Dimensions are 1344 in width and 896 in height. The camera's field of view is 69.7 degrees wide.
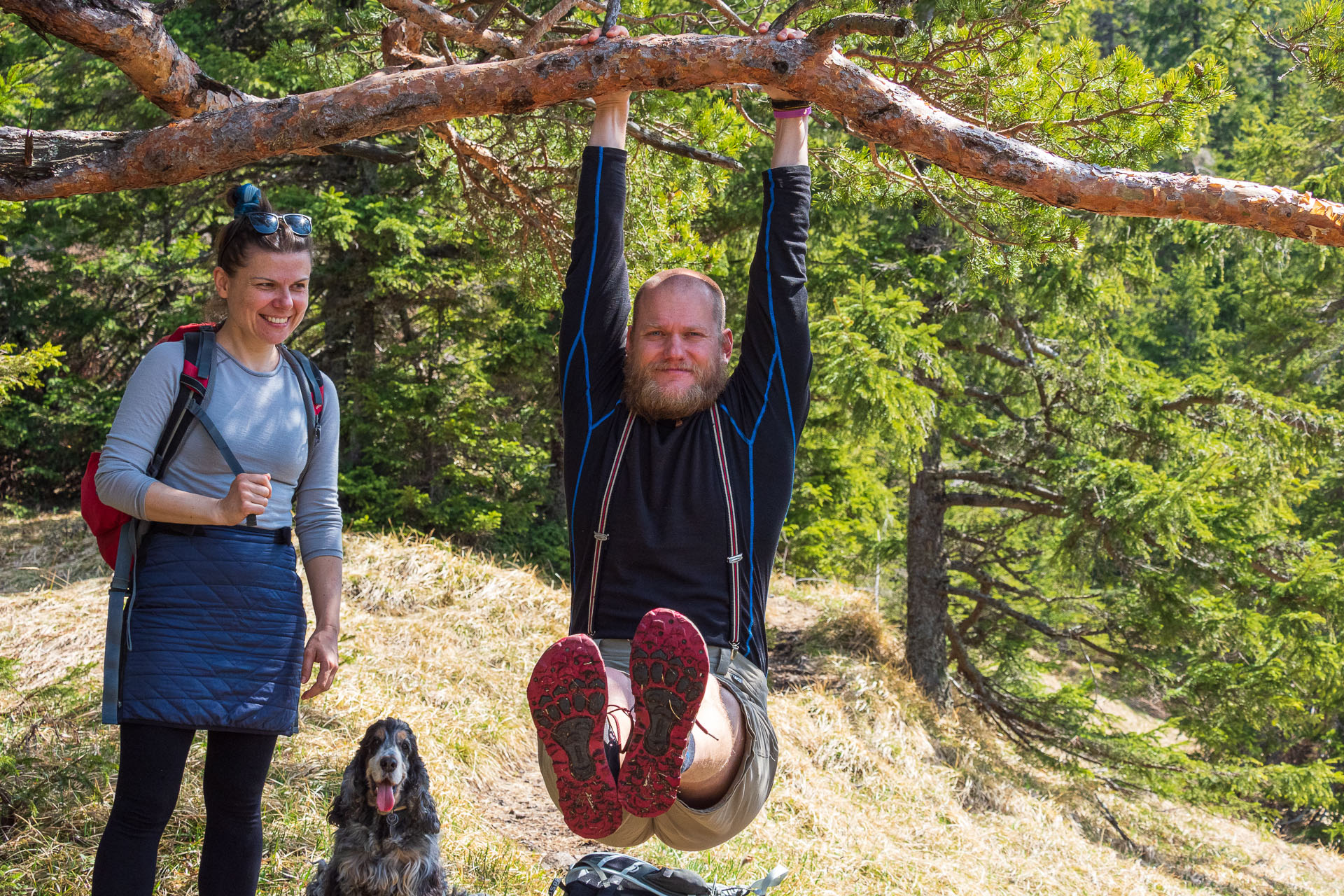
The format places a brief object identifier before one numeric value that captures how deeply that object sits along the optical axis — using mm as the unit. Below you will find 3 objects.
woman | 2279
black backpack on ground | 2900
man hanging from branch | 2457
